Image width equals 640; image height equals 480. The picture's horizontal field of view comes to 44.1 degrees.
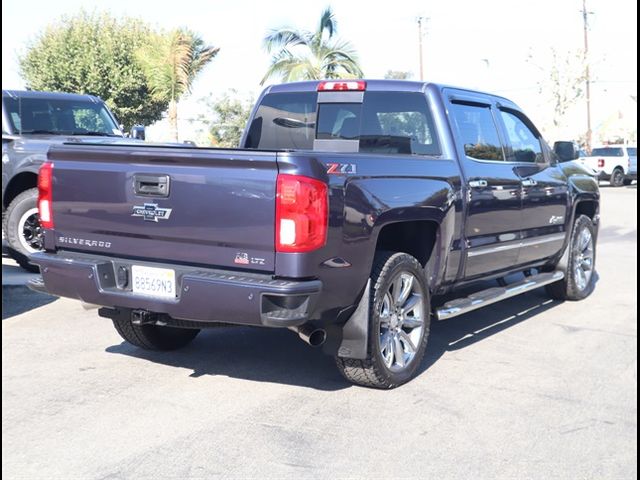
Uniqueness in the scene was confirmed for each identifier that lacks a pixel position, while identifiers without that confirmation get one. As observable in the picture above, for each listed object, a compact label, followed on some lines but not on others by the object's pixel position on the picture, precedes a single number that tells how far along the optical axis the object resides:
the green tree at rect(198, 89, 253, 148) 28.61
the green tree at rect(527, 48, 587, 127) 49.31
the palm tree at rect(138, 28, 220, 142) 20.72
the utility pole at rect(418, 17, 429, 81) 44.07
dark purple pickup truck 4.32
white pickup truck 33.19
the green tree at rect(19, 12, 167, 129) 24.42
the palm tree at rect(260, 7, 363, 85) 22.17
